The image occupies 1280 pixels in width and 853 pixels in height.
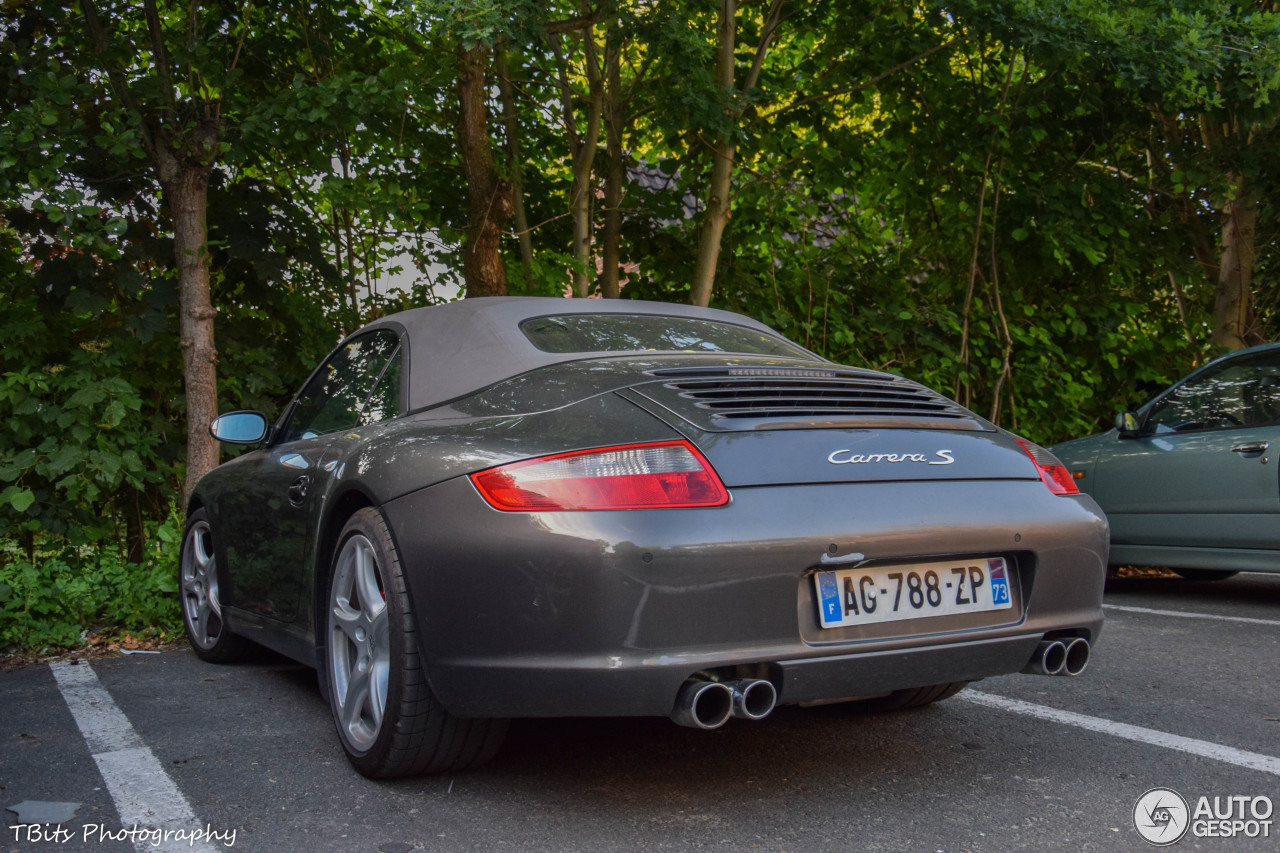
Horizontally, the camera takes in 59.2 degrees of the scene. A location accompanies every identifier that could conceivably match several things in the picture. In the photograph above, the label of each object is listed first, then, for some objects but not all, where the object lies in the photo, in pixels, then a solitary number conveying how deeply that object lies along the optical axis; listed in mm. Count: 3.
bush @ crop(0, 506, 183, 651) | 5188
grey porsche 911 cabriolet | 2441
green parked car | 6020
